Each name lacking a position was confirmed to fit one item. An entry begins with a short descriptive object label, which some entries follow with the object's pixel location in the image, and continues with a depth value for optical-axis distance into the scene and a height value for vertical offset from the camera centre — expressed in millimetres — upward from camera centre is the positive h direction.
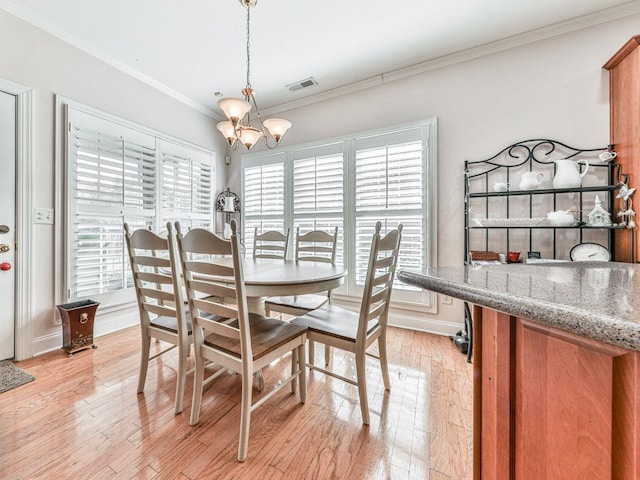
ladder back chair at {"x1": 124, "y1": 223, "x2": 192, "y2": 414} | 1591 -386
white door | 2221 +166
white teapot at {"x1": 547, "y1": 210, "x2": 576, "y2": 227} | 2205 +165
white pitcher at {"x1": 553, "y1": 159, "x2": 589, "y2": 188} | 2238 +517
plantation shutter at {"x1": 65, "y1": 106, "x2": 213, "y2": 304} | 2615 +489
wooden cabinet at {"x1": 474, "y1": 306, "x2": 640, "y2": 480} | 416 -295
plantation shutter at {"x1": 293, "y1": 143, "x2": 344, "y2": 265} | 3412 +627
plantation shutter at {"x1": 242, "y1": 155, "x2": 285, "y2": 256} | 3852 +603
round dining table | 1579 -228
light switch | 2377 +218
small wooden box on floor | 2393 -728
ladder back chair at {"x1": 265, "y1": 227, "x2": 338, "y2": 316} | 2162 -488
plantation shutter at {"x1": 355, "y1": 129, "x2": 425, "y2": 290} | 2979 +533
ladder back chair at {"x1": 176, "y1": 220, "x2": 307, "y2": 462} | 1307 -512
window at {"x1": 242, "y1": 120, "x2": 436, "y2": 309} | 2959 +578
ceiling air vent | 3242 +1835
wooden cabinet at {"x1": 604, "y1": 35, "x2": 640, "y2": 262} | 1940 +910
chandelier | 1973 +894
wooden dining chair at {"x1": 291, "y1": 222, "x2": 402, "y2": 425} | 1560 -520
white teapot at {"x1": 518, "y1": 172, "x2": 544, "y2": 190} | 2367 +497
